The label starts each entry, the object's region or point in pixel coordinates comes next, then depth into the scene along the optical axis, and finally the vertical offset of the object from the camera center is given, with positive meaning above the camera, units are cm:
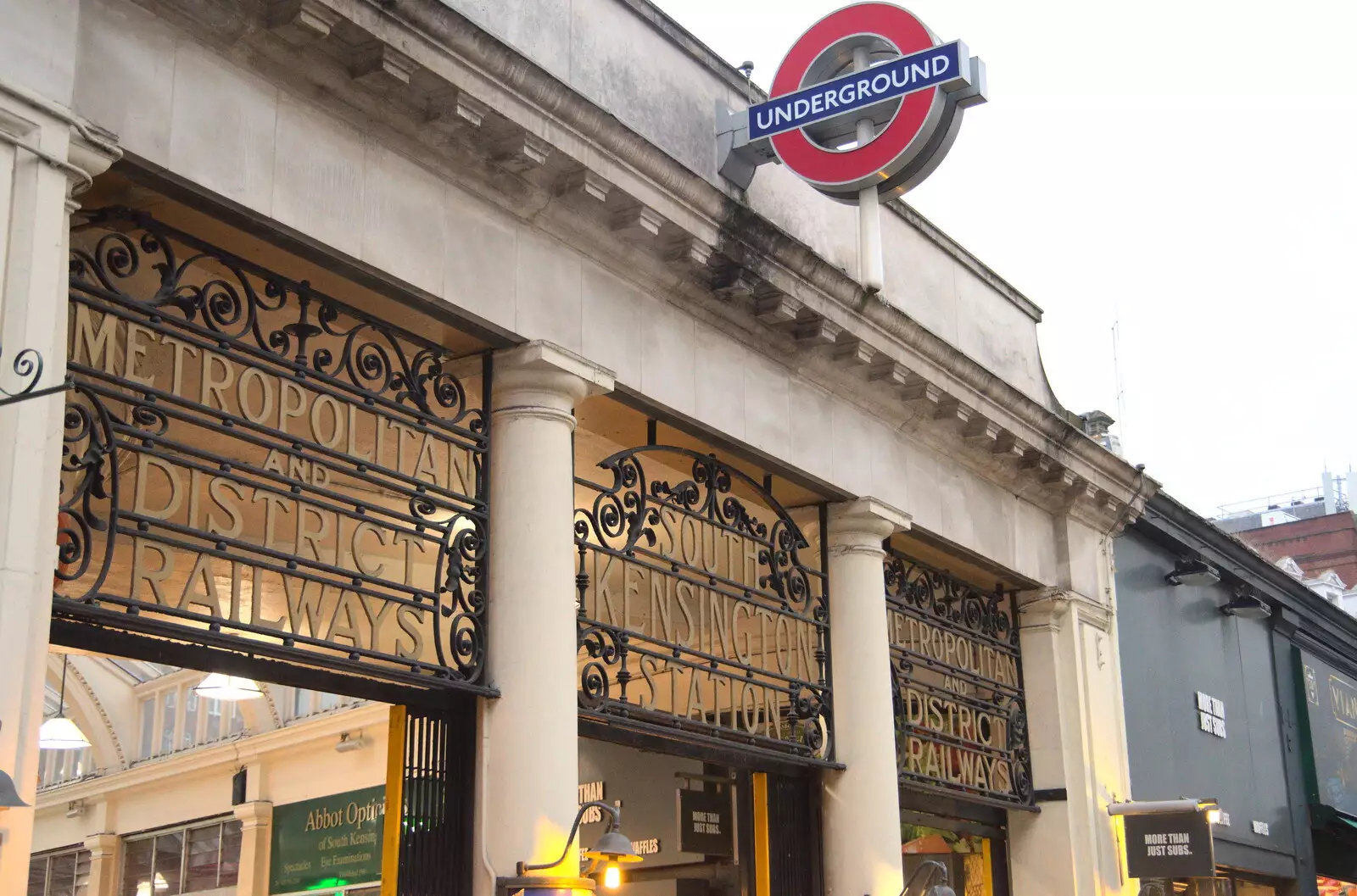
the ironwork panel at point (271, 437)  821 +281
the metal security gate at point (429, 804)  966 +90
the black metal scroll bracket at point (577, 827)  946 +74
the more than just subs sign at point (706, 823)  1364 +106
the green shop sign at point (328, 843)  1869 +137
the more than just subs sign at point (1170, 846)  1650 +99
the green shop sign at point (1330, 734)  2269 +288
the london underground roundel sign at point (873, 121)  1278 +625
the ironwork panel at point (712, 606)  1152 +260
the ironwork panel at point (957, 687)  1503 +246
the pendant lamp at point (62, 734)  2077 +290
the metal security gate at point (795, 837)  1308 +90
